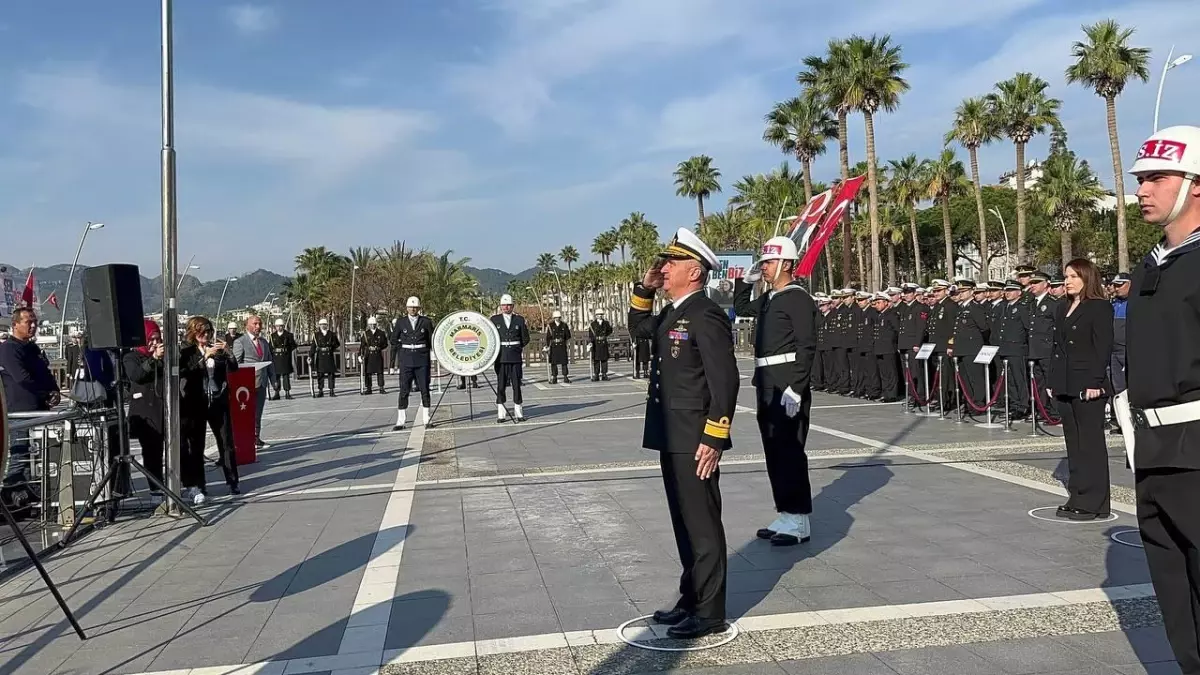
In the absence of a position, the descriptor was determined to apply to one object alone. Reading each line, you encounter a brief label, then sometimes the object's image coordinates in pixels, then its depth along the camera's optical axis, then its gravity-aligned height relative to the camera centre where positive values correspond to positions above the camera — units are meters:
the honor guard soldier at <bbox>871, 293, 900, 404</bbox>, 17.33 -0.08
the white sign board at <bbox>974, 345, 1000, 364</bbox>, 12.57 -0.18
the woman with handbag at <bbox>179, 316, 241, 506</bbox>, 9.13 -0.32
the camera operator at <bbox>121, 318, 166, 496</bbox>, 9.09 -0.37
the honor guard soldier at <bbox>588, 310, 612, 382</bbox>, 27.38 +0.39
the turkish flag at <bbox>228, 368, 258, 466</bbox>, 11.51 -0.52
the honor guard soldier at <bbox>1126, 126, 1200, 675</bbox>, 3.25 -0.15
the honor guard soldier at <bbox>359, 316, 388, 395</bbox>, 24.45 +0.40
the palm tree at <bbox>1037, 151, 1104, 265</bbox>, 57.53 +9.11
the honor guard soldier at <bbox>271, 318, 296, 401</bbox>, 23.39 +0.38
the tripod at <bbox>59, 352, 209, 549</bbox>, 8.00 -0.81
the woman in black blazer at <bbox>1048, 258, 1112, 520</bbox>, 7.15 -0.35
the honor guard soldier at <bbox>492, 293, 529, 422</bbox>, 15.94 +0.08
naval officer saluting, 4.80 -0.33
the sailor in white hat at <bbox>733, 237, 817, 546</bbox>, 6.76 -0.26
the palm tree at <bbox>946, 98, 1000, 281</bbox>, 53.28 +12.14
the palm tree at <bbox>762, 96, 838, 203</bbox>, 50.91 +12.04
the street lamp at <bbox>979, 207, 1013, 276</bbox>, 72.51 +7.28
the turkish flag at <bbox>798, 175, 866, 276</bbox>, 19.38 +2.68
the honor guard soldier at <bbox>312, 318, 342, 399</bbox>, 24.03 +0.24
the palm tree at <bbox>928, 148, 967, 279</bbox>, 62.03 +11.00
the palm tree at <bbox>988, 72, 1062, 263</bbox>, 51.03 +12.53
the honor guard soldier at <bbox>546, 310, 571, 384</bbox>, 27.00 +0.37
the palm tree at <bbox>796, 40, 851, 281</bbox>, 41.97 +11.95
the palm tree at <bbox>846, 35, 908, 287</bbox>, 40.84 +11.45
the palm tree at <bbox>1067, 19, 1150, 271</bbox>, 43.09 +12.36
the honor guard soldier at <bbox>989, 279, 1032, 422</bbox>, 13.59 +0.05
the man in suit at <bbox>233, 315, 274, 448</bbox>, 14.74 +0.35
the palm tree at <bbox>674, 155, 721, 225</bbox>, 73.50 +13.63
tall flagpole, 8.59 +1.39
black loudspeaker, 8.05 +0.56
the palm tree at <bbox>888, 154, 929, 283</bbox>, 64.06 +11.16
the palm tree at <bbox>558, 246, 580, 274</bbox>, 119.31 +12.83
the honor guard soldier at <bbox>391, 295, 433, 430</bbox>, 15.26 +0.23
